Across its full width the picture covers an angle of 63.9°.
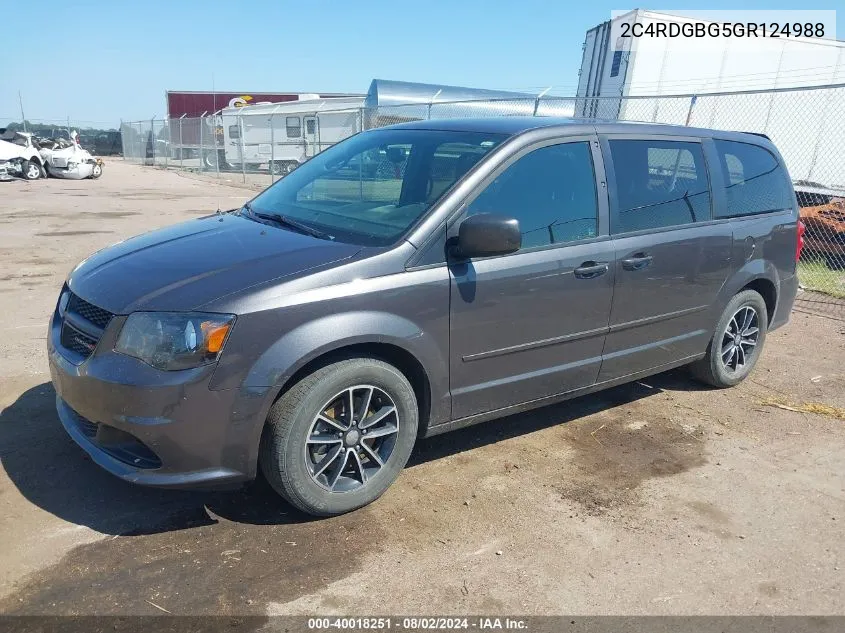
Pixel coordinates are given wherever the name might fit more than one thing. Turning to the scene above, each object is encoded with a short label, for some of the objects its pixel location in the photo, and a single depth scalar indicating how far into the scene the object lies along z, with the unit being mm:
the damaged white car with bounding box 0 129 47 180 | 22594
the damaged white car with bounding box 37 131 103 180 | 24344
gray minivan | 2832
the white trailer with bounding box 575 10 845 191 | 13570
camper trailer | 25891
